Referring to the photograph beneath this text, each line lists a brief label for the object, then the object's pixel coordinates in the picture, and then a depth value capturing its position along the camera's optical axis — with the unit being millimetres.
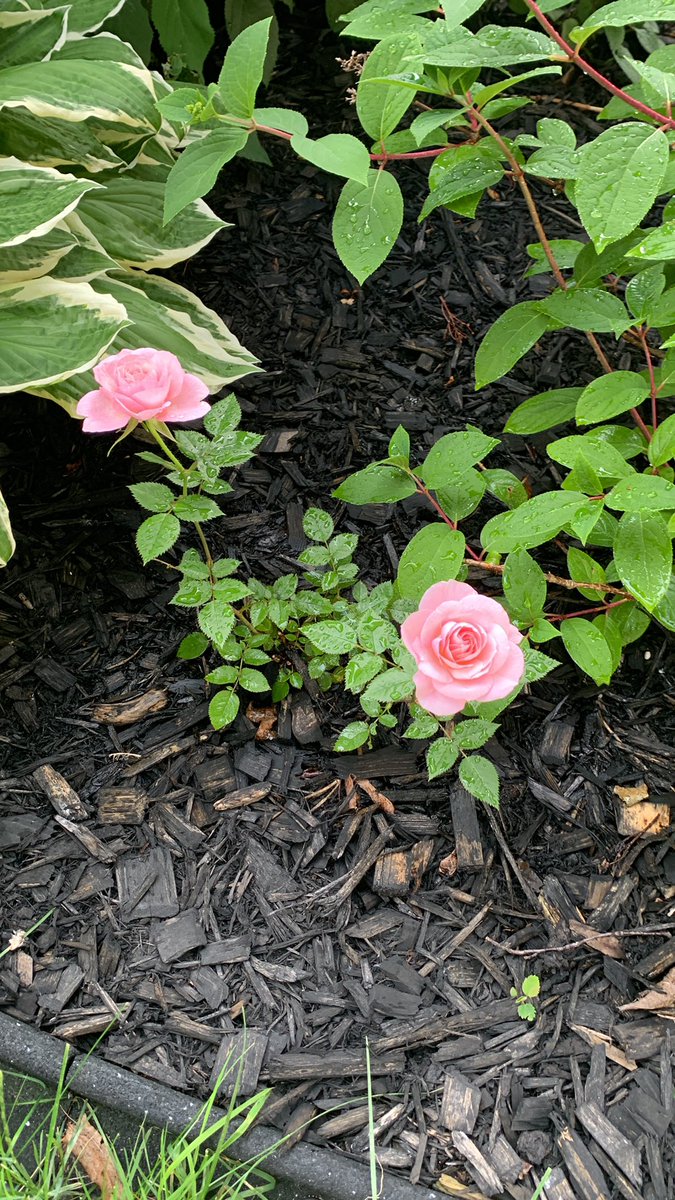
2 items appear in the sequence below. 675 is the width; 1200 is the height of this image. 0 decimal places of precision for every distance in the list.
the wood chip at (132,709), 1729
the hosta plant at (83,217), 1549
